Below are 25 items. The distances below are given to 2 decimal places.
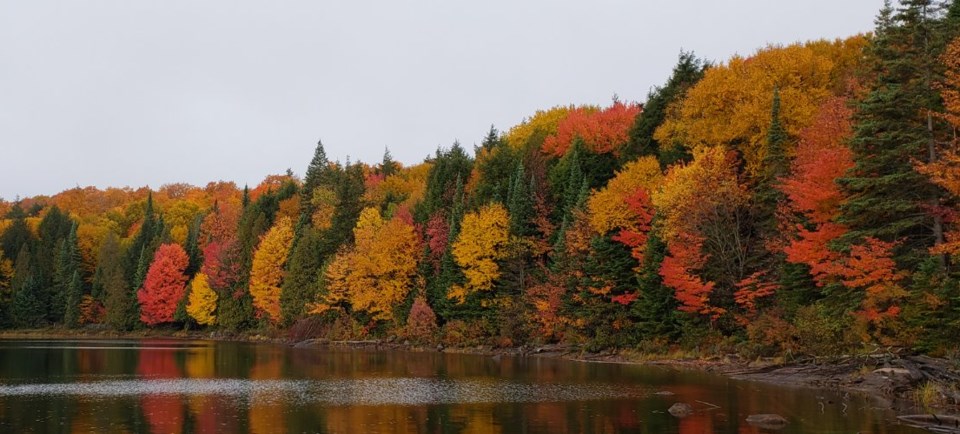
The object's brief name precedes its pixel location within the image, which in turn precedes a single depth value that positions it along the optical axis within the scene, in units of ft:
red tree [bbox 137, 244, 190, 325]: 409.08
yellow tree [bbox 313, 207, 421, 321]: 291.99
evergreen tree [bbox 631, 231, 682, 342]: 195.93
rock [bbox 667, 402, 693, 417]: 107.24
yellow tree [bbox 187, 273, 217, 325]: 387.75
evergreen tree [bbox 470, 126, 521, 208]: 286.05
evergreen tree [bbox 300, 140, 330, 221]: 391.71
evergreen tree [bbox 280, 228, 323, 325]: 332.60
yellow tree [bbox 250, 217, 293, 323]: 356.18
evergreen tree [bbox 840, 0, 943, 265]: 132.87
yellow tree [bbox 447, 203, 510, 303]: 260.83
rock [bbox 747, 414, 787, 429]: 97.21
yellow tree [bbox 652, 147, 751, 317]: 184.96
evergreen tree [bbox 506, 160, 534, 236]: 261.65
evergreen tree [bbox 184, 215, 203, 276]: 435.74
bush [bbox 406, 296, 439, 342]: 271.69
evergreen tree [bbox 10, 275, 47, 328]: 435.53
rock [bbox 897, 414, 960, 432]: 95.50
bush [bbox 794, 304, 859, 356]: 141.18
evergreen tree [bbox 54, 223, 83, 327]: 435.61
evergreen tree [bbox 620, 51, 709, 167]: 249.96
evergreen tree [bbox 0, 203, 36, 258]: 477.36
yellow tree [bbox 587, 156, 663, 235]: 216.54
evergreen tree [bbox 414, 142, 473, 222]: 309.42
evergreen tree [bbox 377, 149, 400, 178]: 460.96
